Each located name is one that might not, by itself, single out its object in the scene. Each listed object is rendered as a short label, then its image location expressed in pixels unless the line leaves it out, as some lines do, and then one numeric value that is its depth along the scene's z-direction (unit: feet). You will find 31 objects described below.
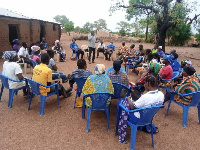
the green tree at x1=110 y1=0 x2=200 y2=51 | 36.14
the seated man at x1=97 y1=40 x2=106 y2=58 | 37.21
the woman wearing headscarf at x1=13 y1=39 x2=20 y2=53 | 25.67
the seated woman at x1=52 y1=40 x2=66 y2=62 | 33.19
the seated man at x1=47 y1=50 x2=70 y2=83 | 15.82
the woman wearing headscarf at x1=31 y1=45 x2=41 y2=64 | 19.85
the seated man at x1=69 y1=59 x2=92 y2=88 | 13.52
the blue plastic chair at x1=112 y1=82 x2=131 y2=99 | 12.48
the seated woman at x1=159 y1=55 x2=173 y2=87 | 15.93
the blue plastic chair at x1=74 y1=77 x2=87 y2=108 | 13.20
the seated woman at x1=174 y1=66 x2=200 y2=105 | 12.43
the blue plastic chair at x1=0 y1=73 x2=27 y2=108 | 13.64
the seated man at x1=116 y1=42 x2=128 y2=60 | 31.68
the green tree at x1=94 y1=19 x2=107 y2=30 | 227.61
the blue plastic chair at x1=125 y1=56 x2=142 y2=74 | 24.74
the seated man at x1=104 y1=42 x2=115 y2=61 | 35.83
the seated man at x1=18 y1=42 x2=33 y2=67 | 22.88
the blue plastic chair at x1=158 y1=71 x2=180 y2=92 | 16.34
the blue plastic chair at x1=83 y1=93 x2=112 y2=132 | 10.69
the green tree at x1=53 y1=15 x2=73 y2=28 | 238.76
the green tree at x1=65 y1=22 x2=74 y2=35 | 111.45
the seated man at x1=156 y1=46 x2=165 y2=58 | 26.07
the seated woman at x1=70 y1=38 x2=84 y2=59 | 35.24
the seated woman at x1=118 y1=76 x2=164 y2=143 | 9.20
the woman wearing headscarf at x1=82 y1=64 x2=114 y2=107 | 11.06
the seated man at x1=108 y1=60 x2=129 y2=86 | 12.91
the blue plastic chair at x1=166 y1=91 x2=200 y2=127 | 12.17
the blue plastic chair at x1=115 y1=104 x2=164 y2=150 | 9.05
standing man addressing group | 30.99
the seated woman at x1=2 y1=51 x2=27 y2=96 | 13.61
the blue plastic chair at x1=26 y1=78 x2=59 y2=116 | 12.65
